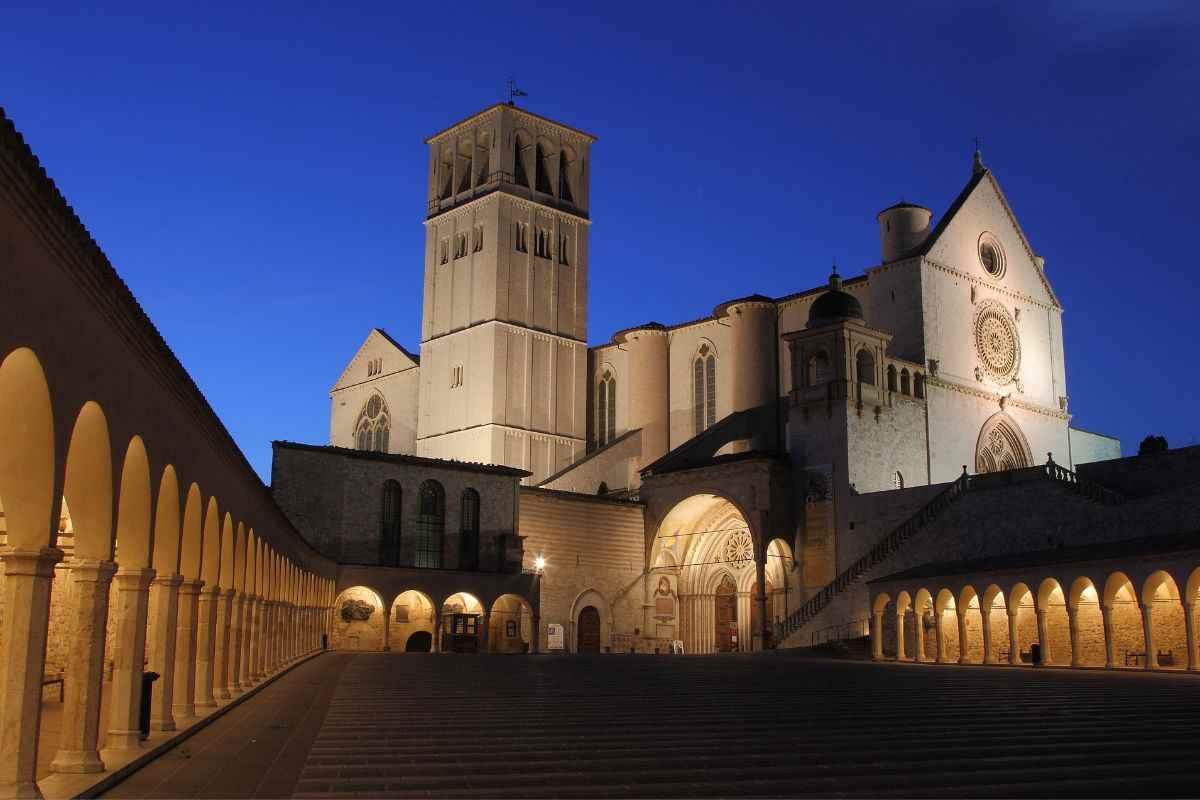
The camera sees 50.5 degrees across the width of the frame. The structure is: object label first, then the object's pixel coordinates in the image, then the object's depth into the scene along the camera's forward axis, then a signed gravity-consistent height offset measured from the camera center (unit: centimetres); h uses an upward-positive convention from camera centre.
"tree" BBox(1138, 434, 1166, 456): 4888 +710
